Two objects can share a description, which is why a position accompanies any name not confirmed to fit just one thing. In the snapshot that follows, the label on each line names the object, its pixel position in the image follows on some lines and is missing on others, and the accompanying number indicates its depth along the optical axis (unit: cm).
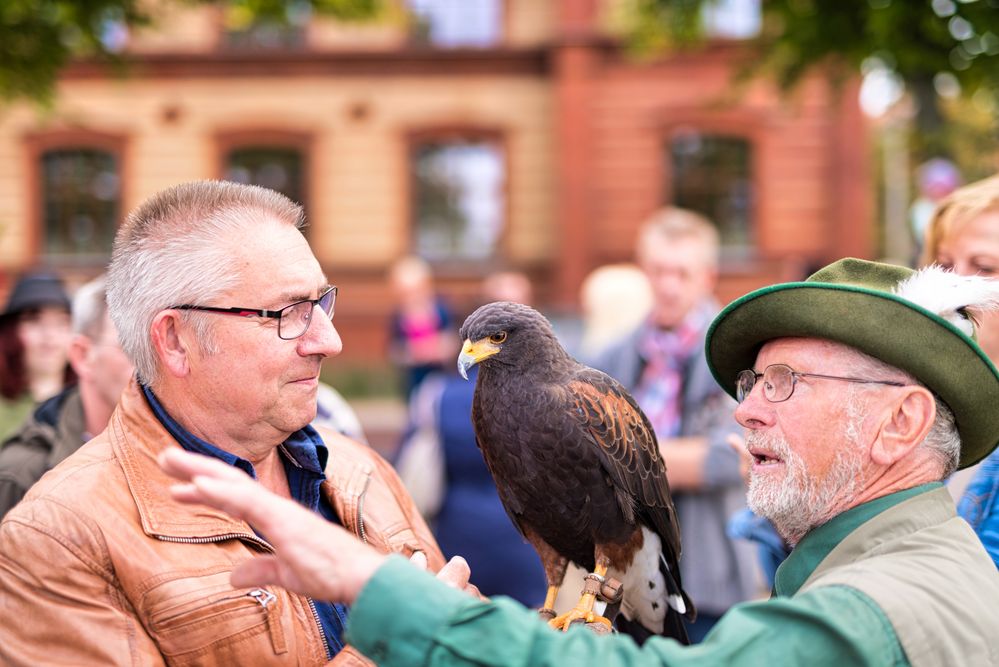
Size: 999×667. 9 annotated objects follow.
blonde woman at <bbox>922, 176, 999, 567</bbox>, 261
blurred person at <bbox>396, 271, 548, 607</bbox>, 487
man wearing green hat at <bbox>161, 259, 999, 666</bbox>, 156
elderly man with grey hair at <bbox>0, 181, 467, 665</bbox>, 202
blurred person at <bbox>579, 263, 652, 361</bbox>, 568
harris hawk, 240
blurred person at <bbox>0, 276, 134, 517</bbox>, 318
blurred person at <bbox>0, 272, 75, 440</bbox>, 491
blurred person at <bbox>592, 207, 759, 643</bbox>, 404
